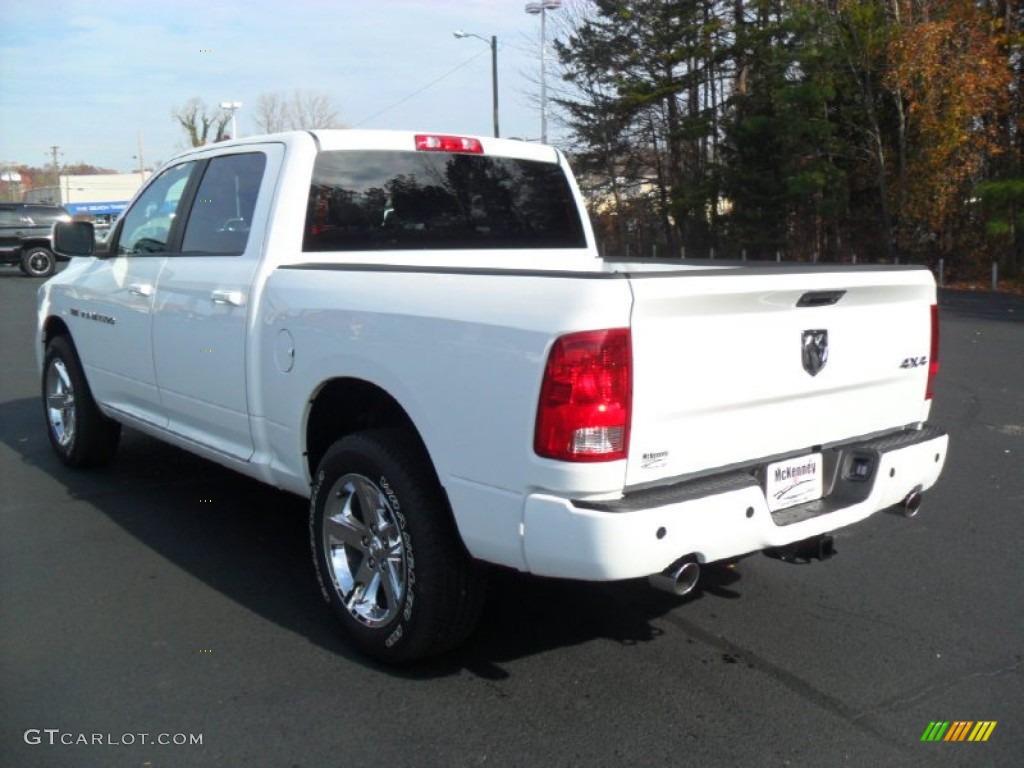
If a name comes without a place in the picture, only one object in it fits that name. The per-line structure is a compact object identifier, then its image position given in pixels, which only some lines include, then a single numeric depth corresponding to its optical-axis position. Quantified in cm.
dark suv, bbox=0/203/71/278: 2723
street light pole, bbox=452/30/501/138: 3553
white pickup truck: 306
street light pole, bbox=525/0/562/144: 3344
